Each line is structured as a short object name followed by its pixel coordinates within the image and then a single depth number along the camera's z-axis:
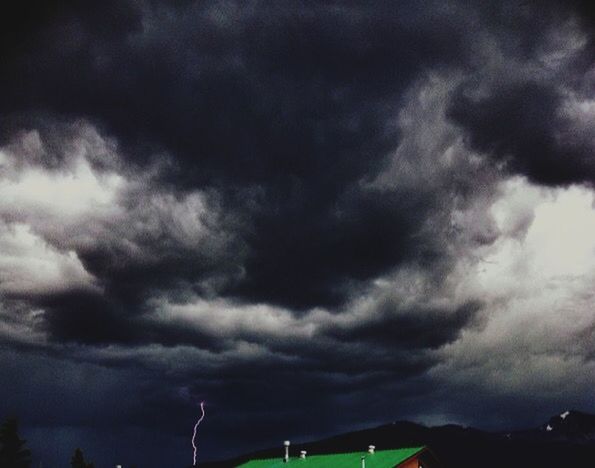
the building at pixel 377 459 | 49.78
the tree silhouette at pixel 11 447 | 90.25
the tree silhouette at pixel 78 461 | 97.93
